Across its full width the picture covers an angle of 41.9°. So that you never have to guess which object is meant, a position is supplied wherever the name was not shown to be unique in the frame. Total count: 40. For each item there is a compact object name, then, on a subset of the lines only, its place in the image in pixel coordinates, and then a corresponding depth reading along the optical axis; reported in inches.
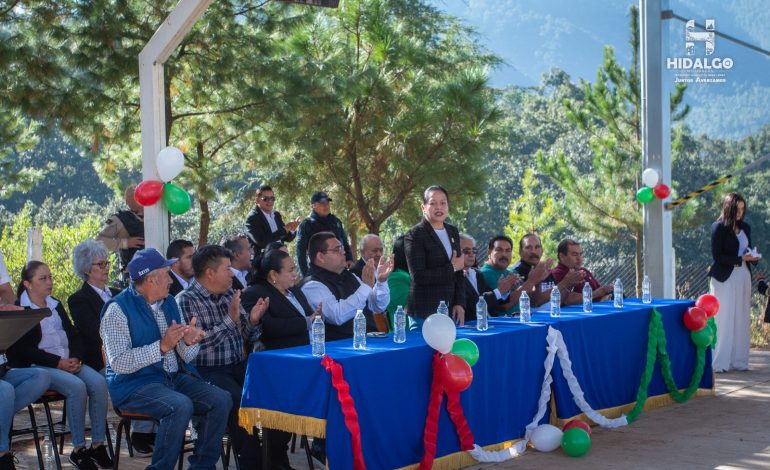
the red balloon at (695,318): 281.9
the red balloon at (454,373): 195.2
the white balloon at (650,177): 353.4
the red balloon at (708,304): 287.8
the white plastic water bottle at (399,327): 206.3
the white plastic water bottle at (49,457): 209.2
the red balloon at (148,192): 256.1
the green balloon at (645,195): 354.6
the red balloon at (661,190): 356.2
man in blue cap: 181.4
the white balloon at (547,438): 222.7
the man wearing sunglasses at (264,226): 348.8
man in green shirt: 298.0
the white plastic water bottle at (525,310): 241.3
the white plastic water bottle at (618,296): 278.0
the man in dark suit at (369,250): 308.8
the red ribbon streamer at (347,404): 176.2
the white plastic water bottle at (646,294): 290.8
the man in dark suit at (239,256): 270.1
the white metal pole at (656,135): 358.0
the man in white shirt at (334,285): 223.5
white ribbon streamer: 221.5
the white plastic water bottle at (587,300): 261.6
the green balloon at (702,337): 284.8
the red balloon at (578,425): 222.1
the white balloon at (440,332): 194.7
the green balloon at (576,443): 217.2
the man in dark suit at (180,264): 252.8
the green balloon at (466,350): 202.4
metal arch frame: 255.4
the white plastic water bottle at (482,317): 225.3
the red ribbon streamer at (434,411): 195.8
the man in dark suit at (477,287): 278.8
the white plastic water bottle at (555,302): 252.2
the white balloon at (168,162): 256.8
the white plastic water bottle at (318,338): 186.9
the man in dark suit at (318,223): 354.3
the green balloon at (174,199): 259.3
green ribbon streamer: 261.0
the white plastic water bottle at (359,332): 195.2
